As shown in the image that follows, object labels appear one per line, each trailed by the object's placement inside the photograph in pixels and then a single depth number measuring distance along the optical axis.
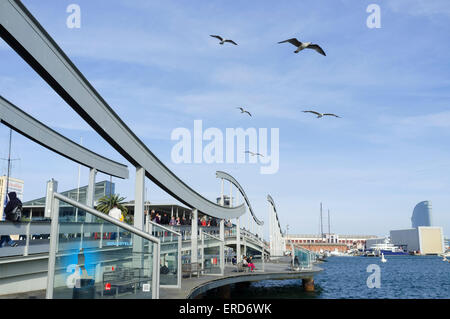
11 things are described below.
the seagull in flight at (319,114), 19.91
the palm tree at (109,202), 40.19
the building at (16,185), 101.07
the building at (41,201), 40.31
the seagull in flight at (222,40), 17.07
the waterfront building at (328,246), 176.12
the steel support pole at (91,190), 16.89
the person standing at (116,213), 13.34
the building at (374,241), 171.68
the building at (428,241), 163.00
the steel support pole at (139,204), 13.42
